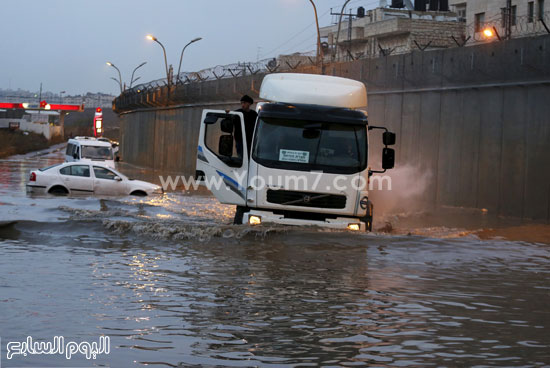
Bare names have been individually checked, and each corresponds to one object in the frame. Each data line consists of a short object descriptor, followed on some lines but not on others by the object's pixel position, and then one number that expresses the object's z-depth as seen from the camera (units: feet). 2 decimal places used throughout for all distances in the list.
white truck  44.19
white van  114.22
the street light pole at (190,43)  180.86
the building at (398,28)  253.03
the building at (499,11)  180.45
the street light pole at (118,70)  292.20
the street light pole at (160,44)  189.90
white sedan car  82.07
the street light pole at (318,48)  106.93
